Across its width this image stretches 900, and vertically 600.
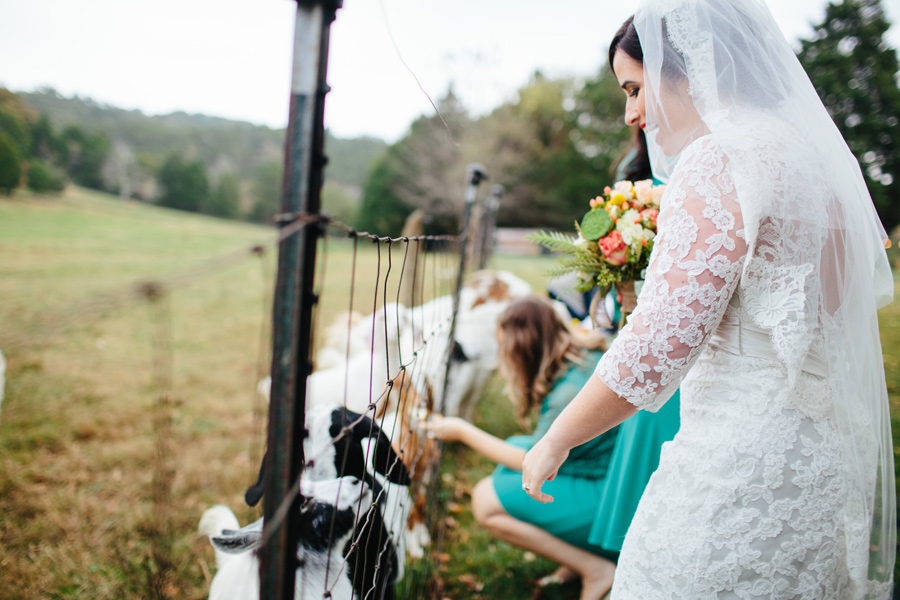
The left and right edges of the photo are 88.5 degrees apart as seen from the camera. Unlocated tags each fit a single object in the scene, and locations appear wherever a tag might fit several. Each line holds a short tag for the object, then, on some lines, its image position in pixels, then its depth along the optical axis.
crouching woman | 2.22
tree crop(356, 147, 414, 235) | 25.67
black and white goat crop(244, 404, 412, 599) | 1.47
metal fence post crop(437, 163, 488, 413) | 2.69
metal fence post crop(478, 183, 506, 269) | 6.60
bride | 0.99
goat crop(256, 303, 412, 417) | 2.90
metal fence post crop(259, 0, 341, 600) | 0.71
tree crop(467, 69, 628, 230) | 23.78
